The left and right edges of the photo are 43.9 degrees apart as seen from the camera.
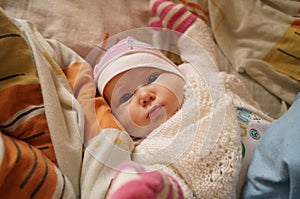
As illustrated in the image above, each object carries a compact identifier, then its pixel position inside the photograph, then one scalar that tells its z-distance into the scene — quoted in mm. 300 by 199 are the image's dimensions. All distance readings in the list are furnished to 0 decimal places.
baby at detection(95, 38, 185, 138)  749
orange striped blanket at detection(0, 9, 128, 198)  579
